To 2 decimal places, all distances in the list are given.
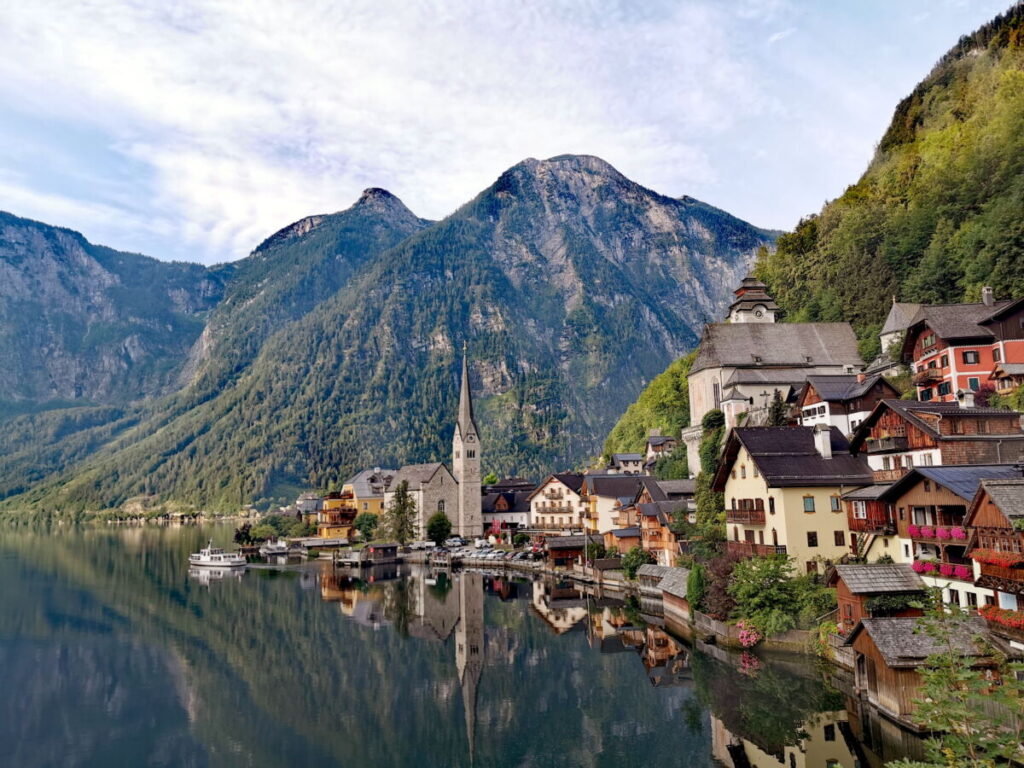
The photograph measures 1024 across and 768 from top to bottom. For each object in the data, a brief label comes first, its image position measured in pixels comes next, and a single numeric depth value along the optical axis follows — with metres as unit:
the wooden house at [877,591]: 34.94
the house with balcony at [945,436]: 39.25
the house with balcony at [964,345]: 52.25
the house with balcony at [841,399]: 53.94
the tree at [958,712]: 14.16
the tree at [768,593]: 41.12
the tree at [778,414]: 63.28
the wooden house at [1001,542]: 27.09
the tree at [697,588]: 48.72
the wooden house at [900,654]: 26.83
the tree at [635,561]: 69.06
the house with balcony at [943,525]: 32.44
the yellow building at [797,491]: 44.34
